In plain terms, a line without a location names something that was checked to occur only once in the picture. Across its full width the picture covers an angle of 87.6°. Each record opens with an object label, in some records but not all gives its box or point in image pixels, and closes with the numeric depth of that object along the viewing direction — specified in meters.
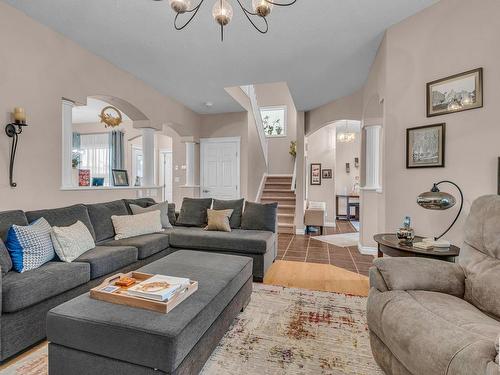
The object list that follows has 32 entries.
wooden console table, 8.33
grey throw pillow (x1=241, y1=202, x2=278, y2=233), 3.86
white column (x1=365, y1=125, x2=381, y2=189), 4.44
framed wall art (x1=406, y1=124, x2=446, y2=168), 2.46
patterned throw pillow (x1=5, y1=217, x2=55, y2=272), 2.04
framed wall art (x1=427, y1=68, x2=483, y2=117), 2.18
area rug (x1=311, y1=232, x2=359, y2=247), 5.18
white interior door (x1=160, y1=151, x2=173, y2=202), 8.70
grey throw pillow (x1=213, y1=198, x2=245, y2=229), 4.03
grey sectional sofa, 1.75
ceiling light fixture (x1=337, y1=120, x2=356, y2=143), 6.99
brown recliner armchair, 1.07
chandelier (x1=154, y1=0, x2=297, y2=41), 1.74
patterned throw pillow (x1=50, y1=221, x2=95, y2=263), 2.29
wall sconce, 2.49
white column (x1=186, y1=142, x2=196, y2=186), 6.39
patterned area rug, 1.68
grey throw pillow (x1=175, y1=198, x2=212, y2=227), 4.17
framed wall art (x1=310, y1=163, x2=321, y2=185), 7.73
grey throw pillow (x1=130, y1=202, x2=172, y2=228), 3.69
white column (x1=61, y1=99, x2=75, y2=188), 3.13
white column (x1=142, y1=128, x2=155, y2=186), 4.74
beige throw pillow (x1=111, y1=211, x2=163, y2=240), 3.27
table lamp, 2.08
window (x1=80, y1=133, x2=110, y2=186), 7.61
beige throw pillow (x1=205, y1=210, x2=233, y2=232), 3.74
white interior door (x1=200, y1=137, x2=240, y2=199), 6.27
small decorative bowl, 2.30
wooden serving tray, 1.44
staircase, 6.29
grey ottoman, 1.26
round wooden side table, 2.03
